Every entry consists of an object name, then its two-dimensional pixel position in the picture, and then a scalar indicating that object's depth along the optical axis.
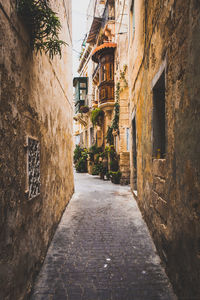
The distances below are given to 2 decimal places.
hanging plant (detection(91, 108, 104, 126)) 17.11
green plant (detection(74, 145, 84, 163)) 21.99
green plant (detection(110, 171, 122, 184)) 11.96
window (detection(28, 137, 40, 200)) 2.77
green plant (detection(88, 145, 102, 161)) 17.36
